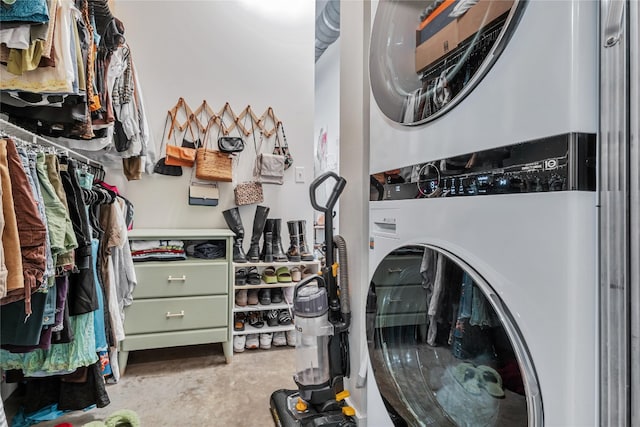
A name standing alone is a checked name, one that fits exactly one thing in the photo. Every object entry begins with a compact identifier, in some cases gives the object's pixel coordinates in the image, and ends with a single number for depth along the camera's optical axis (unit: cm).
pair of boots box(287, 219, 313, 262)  240
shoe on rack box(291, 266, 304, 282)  239
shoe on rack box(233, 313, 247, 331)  221
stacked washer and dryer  43
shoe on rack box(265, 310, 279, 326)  231
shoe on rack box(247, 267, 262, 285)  228
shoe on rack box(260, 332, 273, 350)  224
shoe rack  221
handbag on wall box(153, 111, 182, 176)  238
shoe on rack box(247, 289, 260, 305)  228
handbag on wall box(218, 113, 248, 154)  241
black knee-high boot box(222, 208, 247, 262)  231
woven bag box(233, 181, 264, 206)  251
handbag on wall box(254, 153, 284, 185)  255
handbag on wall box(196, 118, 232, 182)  239
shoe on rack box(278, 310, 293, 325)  231
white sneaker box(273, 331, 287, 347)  232
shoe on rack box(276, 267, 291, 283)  233
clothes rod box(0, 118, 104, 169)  105
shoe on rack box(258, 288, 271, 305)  227
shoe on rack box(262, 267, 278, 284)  231
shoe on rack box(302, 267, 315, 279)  247
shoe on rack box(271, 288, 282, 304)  234
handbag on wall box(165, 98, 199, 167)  235
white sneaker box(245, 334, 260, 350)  223
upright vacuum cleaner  121
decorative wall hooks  246
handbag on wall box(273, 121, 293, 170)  268
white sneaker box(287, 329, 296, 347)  234
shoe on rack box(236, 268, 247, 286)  221
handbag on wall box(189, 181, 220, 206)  244
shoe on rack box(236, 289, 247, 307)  223
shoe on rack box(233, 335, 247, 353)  219
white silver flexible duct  302
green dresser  186
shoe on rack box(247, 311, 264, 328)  228
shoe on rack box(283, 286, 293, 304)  237
